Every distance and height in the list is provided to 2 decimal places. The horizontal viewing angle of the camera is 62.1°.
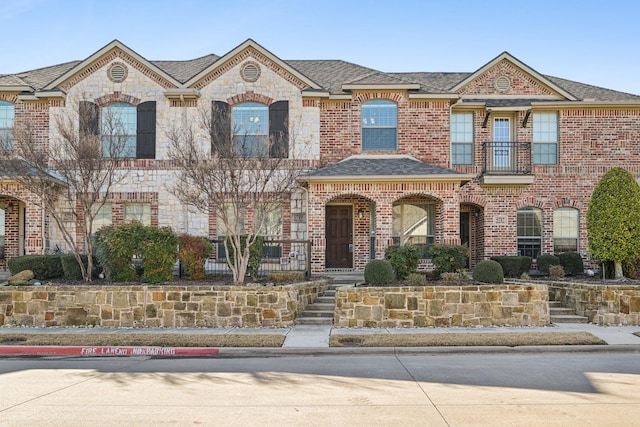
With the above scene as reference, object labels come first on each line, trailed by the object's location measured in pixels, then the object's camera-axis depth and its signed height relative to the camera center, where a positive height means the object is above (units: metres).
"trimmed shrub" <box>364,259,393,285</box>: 14.25 -1.03
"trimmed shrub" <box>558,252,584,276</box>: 18.83 -0.97
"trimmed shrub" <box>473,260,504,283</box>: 14.68 -1.04
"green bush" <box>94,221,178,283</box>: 14.40 -0.46
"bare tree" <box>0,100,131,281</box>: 14.88 +2.13
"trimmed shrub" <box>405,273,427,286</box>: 14.17 -1.21
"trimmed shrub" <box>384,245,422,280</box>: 15.18 -0.73
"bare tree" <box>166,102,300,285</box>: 14.13 +1.95
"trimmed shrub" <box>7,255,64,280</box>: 15.53 -0.94
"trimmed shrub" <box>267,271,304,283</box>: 15.07 -1.22
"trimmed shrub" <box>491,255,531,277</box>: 18.52 -1.00
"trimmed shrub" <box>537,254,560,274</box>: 18.55 -0.92
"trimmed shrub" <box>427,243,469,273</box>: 15.64 -0.66
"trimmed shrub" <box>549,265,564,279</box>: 16.86 -1.16
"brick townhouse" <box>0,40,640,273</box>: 18.59 +3.25
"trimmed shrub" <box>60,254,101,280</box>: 15.50 -1.01
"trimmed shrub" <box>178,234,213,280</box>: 15.15 -0.55
